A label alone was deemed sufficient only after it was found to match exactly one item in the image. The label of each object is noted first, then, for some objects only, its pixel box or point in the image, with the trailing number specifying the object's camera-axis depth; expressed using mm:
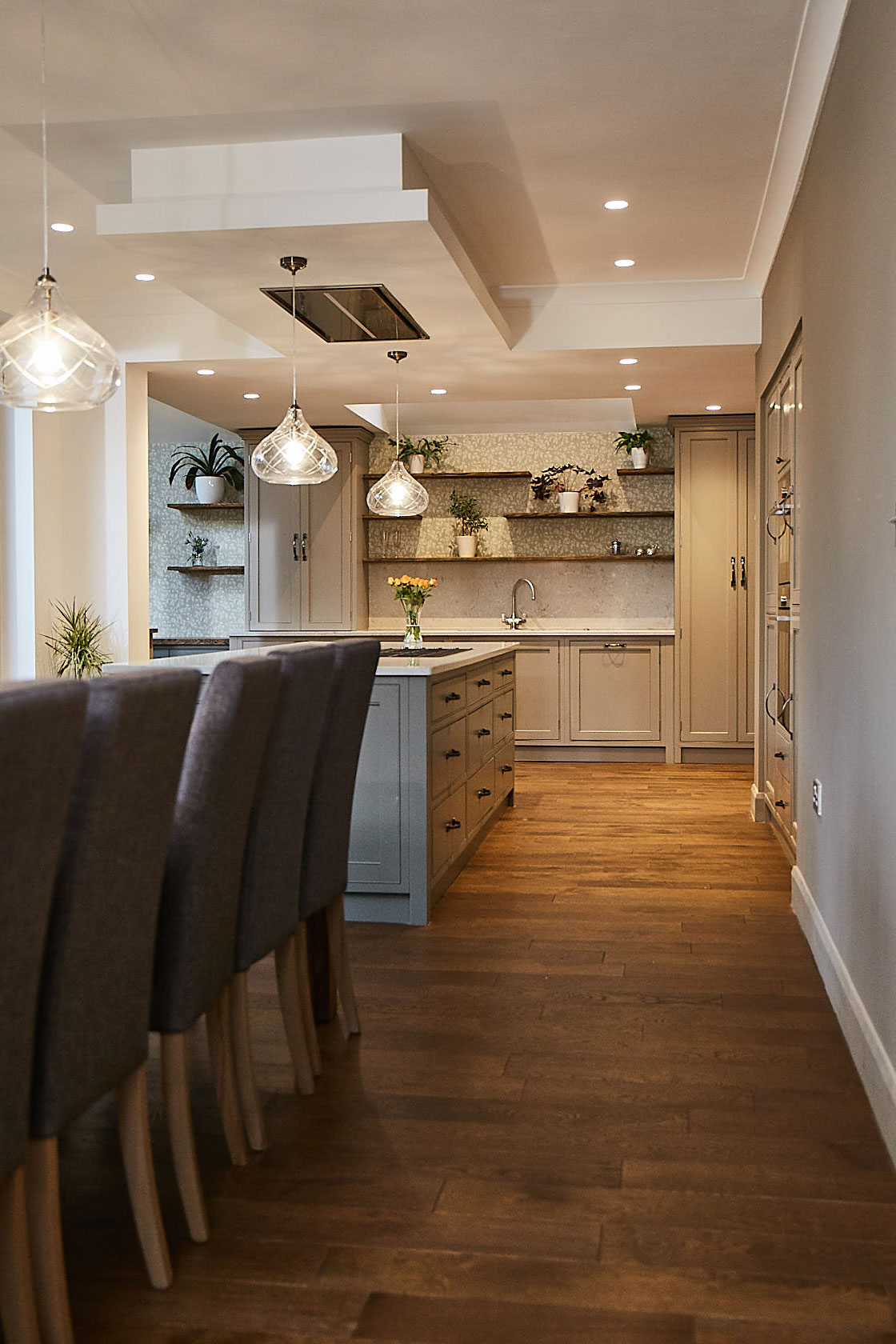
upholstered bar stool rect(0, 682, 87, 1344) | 1259
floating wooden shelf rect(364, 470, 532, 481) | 9039
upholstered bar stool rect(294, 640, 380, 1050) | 2703
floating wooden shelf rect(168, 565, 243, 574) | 9648
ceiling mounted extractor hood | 4992
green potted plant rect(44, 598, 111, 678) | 6516
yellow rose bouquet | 5715
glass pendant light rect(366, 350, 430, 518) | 6004
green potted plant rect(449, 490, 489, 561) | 9195
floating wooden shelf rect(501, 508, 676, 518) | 8781
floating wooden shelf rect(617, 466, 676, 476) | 8625
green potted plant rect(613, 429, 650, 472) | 8727
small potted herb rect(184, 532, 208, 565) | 9844
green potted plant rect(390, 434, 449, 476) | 9125
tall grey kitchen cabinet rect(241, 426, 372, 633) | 8766
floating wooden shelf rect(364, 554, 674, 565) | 8930
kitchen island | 4051
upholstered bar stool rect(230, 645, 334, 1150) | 2260
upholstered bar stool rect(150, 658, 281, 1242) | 1935
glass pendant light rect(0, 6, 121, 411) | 3172
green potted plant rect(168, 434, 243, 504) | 9547
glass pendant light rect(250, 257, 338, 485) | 4652
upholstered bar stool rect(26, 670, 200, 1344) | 1505
